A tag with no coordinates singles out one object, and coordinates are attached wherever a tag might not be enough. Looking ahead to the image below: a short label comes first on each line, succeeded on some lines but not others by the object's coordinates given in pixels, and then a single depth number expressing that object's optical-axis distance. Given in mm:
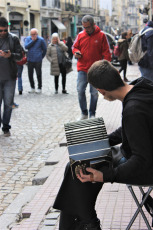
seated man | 2682
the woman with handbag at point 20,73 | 11267
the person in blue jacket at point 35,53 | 12602
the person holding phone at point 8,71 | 7355
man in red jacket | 7887
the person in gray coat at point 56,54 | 12359
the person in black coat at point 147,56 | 6434
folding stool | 3003
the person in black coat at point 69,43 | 25438
